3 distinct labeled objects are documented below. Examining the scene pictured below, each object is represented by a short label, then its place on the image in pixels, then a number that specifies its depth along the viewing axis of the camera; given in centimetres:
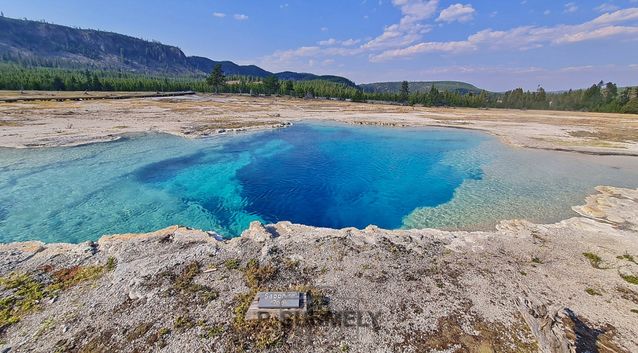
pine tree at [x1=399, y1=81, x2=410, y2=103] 11644
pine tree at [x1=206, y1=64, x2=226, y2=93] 11561
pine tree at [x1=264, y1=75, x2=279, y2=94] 12219
